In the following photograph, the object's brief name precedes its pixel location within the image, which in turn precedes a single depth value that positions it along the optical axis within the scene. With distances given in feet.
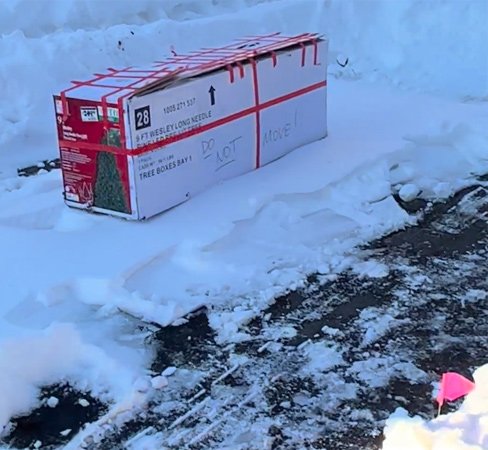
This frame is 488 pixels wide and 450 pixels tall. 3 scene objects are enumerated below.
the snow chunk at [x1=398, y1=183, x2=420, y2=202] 19.56
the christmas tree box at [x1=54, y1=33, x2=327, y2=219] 17.12
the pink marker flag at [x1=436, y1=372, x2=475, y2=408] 10.66
